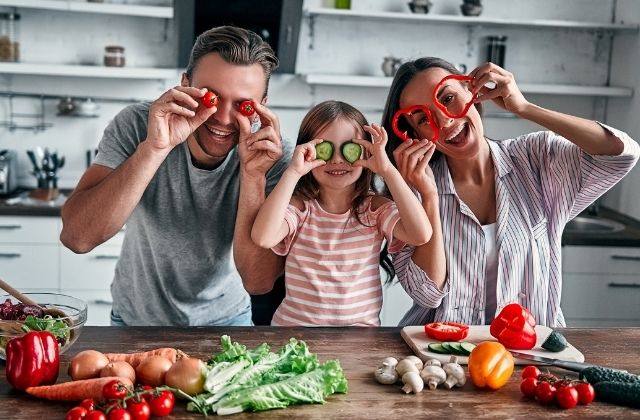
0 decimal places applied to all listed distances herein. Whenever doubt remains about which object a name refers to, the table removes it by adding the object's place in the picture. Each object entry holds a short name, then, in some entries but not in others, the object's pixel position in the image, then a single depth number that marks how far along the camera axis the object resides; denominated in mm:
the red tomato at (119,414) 1527
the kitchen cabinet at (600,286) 4043
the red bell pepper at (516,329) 2025
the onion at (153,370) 1736
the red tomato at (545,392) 1735
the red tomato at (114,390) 1597
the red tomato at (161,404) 1611
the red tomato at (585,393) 1748
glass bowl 1820
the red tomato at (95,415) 1521
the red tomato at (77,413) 1537
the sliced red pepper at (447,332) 2076
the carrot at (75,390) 1651
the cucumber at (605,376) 1793
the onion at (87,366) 1741
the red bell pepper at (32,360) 1694
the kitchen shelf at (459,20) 4414
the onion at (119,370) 1713
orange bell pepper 1792
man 2213
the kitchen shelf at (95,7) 4207
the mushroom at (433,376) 1805
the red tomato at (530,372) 1810
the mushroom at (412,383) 1773
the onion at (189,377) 1698
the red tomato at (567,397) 1723
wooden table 1674
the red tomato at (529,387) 1767
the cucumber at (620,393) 1741
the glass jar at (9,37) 4410
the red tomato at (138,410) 1562
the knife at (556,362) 1918
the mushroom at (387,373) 1816
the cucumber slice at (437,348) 1999
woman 2264
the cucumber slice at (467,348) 1973
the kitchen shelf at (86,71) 4289
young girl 2201
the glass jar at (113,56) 4449
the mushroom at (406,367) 1817
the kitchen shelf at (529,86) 4523
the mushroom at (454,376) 1810
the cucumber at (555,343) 2029
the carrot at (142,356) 1802
